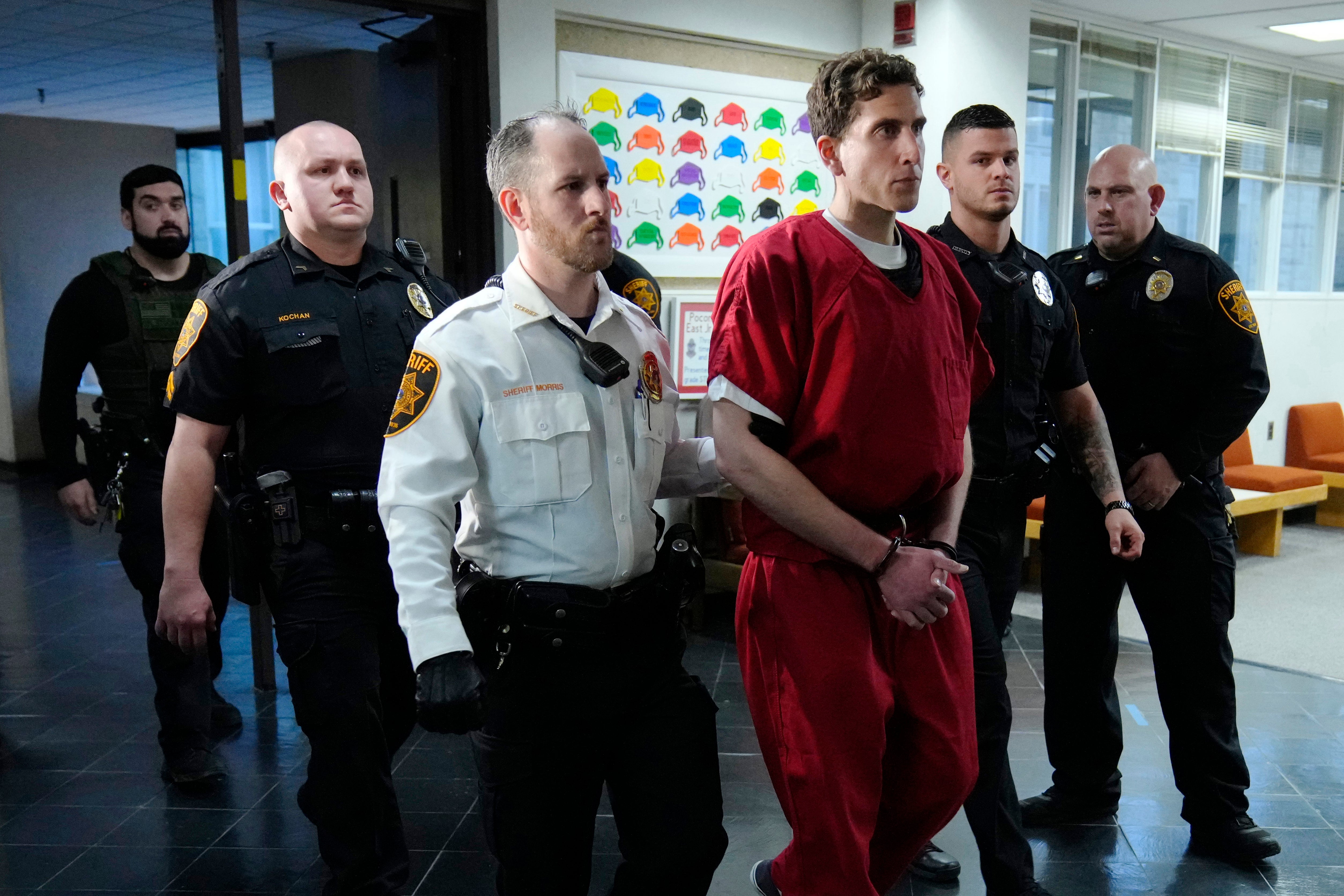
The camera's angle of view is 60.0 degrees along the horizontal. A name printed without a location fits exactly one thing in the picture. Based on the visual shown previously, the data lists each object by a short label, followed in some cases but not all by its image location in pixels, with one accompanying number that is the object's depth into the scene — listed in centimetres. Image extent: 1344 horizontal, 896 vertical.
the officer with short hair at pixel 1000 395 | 238
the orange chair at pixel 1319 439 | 765
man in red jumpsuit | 184
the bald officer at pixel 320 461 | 231
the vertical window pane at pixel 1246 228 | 780
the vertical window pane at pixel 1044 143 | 626
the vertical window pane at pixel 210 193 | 1170
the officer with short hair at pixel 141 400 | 339
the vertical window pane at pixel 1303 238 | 829
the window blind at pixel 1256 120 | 763
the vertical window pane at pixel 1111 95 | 656
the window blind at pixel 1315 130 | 815
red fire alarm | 548
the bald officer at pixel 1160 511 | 281
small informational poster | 512
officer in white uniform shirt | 177
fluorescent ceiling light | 670
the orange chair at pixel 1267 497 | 638
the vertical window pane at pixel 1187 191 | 730
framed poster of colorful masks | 475
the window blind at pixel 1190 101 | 707
